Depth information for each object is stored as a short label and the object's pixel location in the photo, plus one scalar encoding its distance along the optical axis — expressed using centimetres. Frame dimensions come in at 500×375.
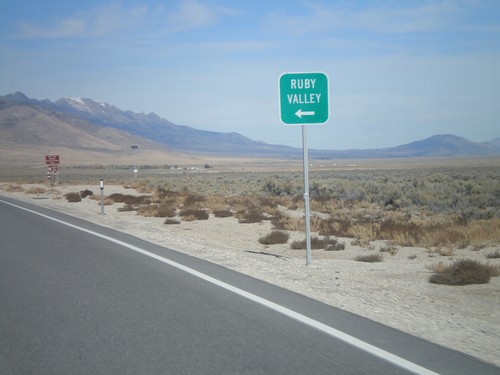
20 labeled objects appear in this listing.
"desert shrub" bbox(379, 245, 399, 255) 1603
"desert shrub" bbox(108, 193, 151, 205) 3344
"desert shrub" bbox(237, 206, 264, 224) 2448
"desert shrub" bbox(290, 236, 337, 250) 1700
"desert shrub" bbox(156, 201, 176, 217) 2684
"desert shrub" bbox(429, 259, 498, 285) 1110
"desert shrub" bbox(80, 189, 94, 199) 4114
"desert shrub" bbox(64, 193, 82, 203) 3750
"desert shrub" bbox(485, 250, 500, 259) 1432
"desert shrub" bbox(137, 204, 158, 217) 2749
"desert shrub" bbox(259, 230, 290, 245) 1836
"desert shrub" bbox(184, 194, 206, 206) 3203
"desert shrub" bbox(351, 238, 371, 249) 1723
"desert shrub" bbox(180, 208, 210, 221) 2564
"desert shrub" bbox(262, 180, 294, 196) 4284
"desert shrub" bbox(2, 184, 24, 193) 5159
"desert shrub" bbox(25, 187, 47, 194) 4775
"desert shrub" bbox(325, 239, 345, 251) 1667
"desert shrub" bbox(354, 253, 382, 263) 1435
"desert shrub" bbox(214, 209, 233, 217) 2659
